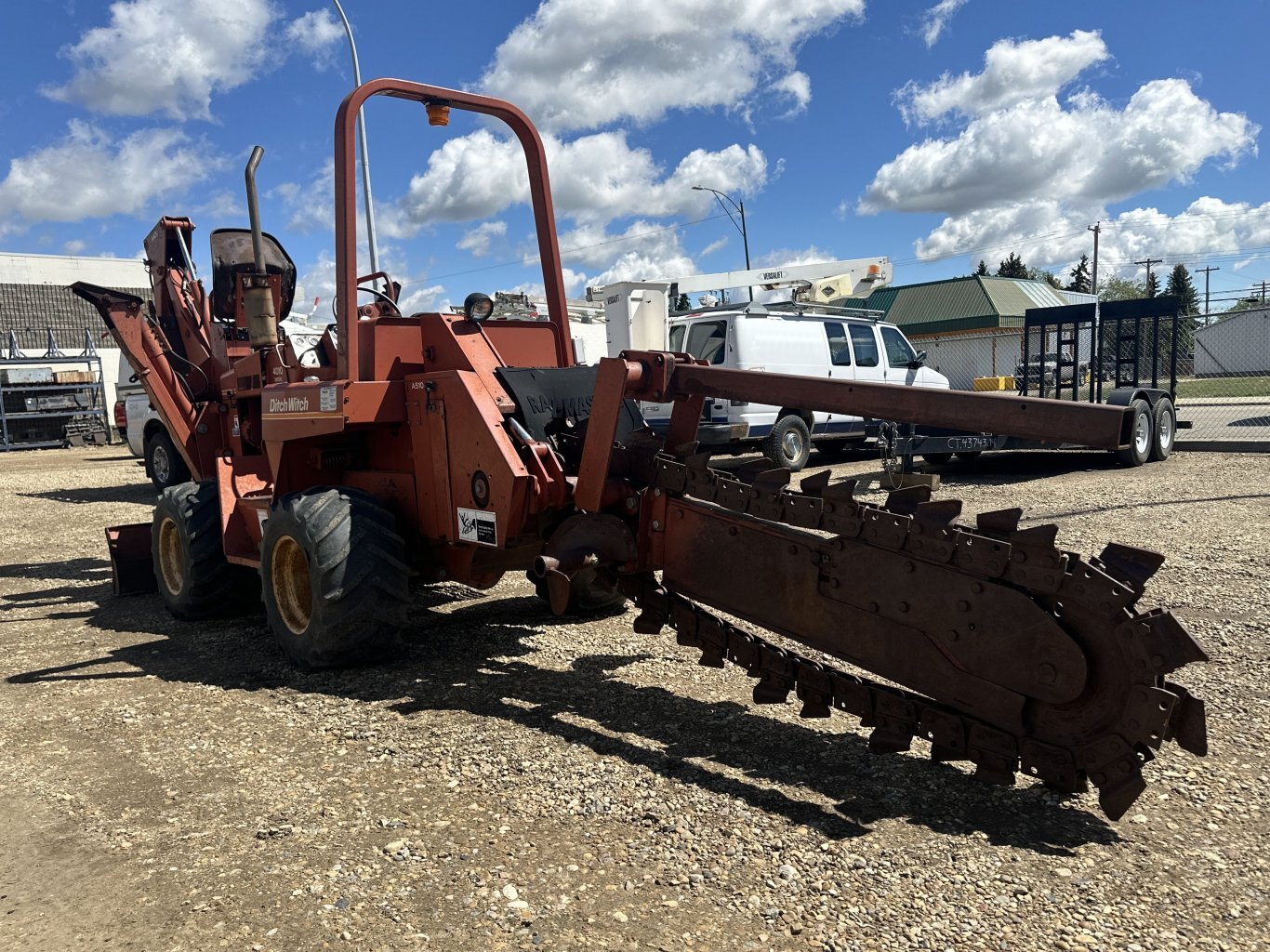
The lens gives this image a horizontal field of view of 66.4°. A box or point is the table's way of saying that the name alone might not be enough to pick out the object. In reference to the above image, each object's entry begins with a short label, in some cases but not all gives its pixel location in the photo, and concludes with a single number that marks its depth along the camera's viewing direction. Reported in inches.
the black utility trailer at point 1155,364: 578.9
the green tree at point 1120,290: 3004.4
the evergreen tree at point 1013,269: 3388.3
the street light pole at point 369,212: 618.9
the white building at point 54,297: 1573.6
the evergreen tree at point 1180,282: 3233.3
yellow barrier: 1278.3
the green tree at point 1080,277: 3637.8
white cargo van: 541.0
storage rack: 1175.0
